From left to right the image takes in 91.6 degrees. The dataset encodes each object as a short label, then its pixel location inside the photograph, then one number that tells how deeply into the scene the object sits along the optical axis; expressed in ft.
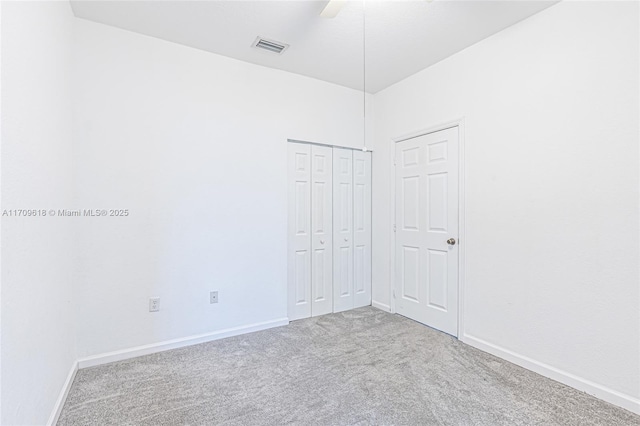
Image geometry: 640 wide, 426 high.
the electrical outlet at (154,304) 8.57
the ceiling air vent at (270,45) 8.81
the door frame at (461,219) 9.33
